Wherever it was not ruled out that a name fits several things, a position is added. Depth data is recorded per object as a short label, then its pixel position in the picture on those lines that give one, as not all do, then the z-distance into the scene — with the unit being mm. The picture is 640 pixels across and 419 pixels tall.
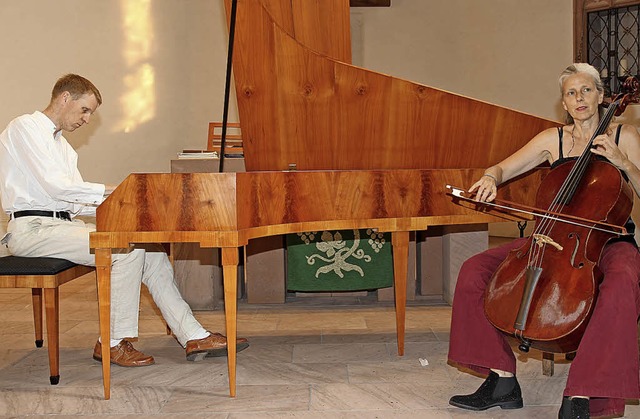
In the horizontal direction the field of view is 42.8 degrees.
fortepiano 2600
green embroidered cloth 4348
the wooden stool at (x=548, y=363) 2926
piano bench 2814
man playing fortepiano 2975
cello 2230
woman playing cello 2207
